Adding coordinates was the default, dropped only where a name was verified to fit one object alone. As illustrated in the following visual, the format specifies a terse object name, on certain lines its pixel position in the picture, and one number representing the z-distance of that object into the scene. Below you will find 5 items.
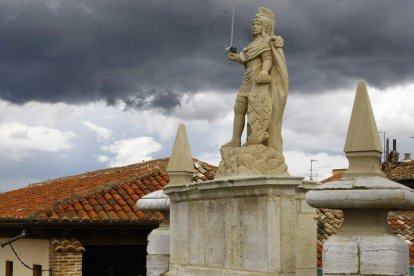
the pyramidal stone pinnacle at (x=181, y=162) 10.77
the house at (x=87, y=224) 15.94
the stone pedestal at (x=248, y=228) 8.30
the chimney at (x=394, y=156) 37.09
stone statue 8.86
